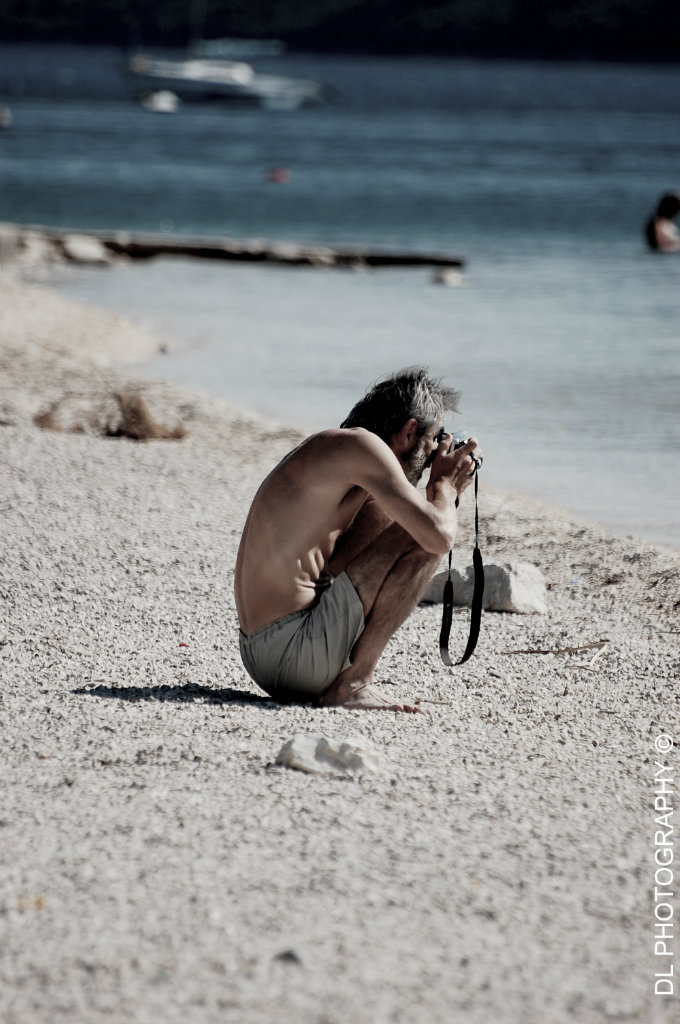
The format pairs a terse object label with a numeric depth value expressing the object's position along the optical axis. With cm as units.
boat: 15337
